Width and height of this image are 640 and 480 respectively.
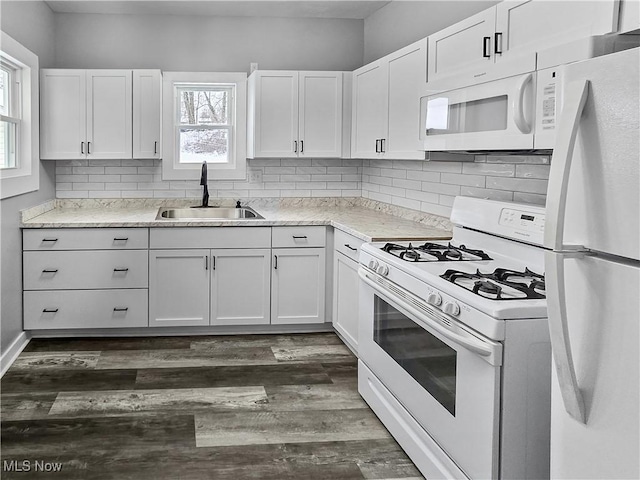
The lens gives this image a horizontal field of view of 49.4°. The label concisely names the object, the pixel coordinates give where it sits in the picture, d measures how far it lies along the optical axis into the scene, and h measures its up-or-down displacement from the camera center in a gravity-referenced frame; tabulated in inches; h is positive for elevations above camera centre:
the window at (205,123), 224.5 +17.6
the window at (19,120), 171.0 +14.2
